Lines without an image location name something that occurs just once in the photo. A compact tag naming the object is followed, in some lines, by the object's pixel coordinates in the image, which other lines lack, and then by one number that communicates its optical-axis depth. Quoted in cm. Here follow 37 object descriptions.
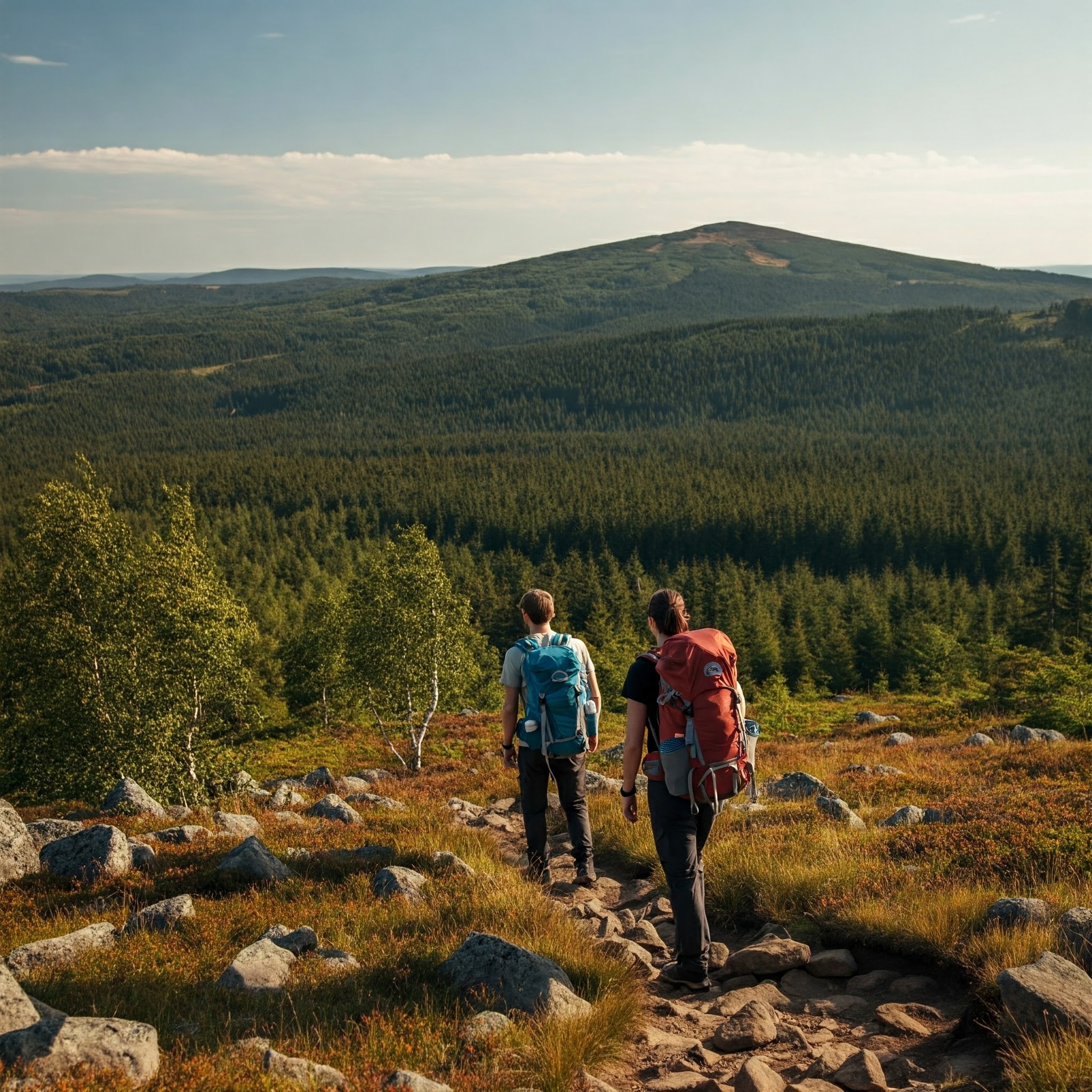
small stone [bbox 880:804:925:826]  1103
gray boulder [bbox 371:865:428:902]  865
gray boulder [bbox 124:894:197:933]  790
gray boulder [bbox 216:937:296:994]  641
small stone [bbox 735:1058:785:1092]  508
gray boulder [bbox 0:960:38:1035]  523
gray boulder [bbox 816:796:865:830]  1123
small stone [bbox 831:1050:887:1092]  520
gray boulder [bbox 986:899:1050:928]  668
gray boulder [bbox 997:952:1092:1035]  516
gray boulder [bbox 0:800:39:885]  980
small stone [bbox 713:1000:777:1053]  588
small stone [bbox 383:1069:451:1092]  476
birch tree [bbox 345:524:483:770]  2923
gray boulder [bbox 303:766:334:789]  2183
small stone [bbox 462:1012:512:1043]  549
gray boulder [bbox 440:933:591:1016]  589
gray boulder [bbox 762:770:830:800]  1395
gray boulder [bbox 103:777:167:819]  1439
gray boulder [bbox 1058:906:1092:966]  618
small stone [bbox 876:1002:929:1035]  604
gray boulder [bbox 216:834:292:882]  943
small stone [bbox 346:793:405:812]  1562
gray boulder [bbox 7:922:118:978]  690
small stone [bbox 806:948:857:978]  711
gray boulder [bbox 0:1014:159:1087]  473
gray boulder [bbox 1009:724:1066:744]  2023
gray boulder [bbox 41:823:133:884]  984
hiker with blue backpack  870
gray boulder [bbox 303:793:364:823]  1384
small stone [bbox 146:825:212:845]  1149
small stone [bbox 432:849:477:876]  963
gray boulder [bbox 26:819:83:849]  1180
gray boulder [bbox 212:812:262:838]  1240
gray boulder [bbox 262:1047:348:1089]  484
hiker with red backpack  645
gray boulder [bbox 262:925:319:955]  732
